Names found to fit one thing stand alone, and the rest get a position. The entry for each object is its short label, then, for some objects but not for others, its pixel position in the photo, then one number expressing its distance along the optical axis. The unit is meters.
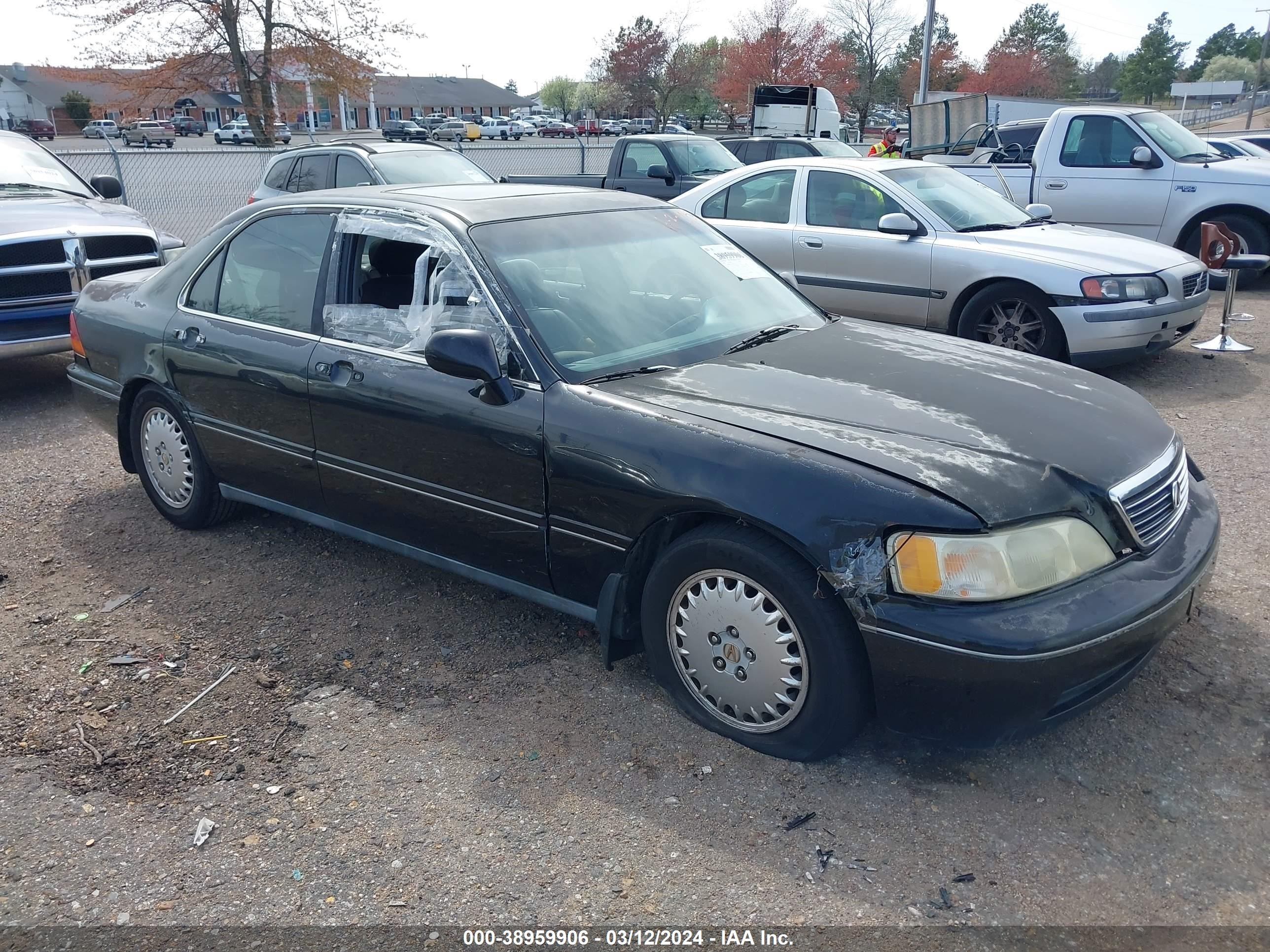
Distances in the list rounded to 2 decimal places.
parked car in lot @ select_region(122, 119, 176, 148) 37.34
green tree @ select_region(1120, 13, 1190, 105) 77.44
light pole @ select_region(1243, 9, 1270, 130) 43.05
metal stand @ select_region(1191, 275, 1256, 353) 8.16
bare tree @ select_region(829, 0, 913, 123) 49.03
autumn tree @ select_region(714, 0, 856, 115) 49.19
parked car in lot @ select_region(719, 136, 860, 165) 15.93
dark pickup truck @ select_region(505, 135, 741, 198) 13.30
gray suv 10.32
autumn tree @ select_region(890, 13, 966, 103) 60.19
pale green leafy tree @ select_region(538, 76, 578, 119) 107.50
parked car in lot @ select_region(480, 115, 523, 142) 61.82
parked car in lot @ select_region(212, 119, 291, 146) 40.06
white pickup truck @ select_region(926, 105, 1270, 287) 10.20
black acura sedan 2.67
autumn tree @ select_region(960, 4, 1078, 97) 62.16
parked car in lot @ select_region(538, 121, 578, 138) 56.31
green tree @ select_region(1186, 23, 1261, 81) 90.50
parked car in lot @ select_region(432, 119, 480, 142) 46.50
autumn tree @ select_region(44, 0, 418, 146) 25.36
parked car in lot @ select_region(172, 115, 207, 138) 50.70
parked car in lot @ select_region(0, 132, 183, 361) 7.09
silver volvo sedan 6.96
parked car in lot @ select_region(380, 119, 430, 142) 43.69
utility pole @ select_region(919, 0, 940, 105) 27.45
